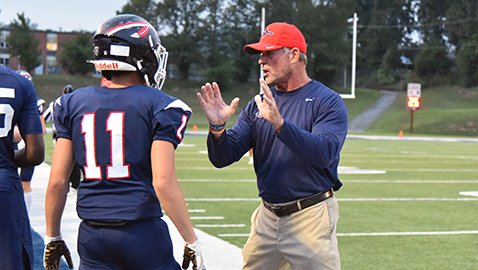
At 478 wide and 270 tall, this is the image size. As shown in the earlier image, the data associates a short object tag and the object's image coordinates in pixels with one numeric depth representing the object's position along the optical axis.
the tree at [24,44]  53.97
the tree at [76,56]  57.38
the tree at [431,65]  60.31
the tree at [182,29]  62.34
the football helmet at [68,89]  9.20
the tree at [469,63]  56.86
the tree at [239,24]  65.19
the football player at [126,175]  2.45
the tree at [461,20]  65.75
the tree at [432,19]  72.44
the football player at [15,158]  3.11
